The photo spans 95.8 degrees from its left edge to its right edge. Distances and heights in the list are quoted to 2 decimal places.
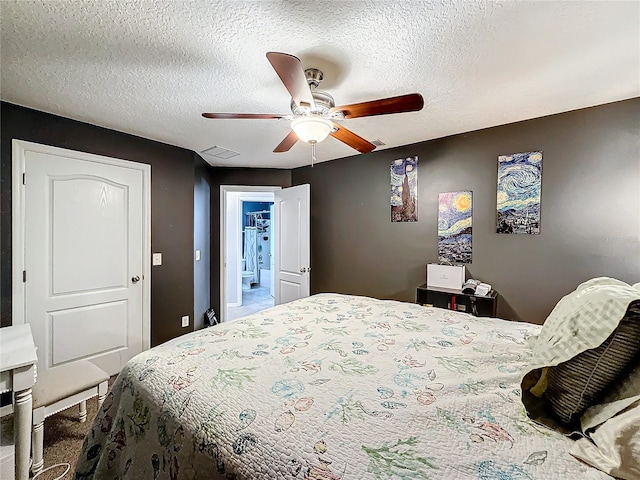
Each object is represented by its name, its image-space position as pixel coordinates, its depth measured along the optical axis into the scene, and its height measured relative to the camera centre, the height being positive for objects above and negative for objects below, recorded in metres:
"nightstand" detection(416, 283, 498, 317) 2.60 -0.63
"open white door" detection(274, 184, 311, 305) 3.78 -0.10
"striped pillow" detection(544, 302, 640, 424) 0.77 -0.36
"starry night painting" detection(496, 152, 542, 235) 2.45 +0.38
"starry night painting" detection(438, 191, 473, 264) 2.81 +0.10
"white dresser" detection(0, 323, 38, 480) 1.36 -0.78
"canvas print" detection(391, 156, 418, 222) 3.15 +0.51
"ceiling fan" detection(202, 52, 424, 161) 1.37 +0.70
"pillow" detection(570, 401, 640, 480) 0.63 -0.49
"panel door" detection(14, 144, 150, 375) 2.28 -0.19
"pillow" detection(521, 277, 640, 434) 0.77 -0.33
